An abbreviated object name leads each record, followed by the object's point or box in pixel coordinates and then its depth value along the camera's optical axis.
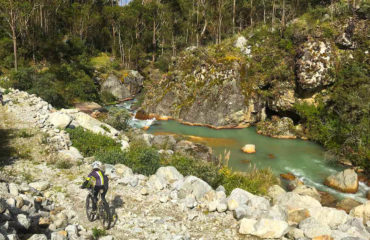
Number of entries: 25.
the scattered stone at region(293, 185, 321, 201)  15.78
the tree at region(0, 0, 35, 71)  34.83
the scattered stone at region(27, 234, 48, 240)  6.65
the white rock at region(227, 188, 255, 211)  10.38
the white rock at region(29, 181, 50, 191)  10.39
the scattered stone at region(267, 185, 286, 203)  13.50
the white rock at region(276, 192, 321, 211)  11.79
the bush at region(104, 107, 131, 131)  23.98
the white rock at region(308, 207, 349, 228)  10.21
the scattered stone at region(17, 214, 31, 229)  7.17
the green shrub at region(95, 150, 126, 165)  13.77
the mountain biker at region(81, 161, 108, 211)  8.58
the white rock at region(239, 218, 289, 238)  8.93
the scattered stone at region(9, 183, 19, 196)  8.73
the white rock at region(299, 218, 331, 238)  8.88
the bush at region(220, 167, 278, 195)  13.17
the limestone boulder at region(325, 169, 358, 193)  17.12
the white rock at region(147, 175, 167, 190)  11.60
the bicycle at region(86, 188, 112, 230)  8.69
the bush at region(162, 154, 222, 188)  13.02
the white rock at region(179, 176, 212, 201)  11.03
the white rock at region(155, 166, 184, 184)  12.27
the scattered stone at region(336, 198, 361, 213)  14.83
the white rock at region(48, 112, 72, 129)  17.58
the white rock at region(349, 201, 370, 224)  11.77
